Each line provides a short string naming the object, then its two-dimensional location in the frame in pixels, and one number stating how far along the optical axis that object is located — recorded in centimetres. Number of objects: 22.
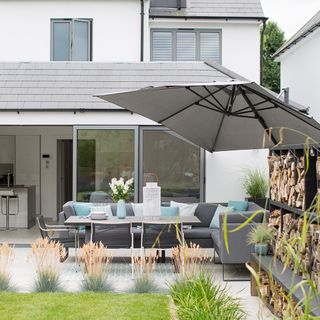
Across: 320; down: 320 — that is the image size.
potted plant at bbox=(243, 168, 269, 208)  1491
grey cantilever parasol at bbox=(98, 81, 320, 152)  916
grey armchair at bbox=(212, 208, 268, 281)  1008
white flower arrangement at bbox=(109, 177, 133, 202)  1224
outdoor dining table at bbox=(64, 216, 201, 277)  1066
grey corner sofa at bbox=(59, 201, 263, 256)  1013
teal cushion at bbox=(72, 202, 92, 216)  1279
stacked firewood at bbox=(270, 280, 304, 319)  689
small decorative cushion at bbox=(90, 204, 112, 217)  1236
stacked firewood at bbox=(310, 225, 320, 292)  622
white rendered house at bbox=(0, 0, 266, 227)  1459
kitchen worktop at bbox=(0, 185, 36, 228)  1775
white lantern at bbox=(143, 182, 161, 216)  1152
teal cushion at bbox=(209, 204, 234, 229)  1240
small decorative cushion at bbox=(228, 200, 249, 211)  1277
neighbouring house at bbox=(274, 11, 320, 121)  1775
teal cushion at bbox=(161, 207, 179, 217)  1201
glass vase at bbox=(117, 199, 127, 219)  1149
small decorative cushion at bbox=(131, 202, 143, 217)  1296
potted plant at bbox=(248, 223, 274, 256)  809
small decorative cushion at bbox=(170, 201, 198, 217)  1284
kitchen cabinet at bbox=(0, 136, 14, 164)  1988
